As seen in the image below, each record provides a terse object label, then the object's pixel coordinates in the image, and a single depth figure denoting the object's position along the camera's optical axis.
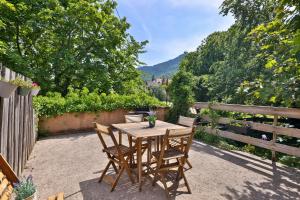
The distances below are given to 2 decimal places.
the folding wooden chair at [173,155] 2.09
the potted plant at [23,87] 2.21
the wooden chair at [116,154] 2.23
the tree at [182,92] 5.22
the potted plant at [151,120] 2.71
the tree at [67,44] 7.52
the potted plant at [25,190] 1.55
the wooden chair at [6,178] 1.64
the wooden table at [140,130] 2.19
